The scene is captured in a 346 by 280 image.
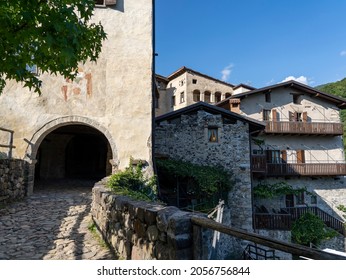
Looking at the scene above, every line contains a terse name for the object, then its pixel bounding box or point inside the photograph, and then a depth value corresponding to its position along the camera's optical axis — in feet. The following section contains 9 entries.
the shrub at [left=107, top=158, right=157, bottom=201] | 24.19
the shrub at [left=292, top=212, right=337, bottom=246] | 46.70
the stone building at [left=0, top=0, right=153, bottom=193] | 26.58
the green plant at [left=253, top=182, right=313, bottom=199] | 51.78
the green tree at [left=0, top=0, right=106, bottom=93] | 8.89
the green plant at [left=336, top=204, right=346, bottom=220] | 57.26
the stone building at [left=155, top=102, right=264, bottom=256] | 44.96
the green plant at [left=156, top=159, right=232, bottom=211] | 39.58
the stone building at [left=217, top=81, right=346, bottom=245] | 55.11
